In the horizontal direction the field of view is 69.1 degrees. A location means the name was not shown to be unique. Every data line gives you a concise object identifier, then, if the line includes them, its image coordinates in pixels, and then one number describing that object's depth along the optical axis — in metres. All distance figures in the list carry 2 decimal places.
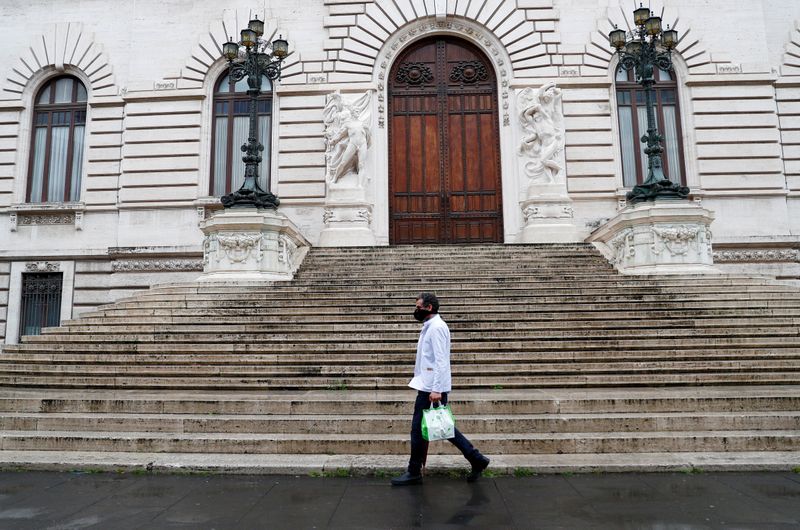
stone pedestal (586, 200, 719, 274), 13.52
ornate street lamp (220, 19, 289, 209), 13.91
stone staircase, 6.87
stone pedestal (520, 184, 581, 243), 17.50
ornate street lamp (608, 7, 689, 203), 13.88
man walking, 5.62
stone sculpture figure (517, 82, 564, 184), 18.22
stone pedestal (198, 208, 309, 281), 13.61
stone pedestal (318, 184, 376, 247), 17.67
